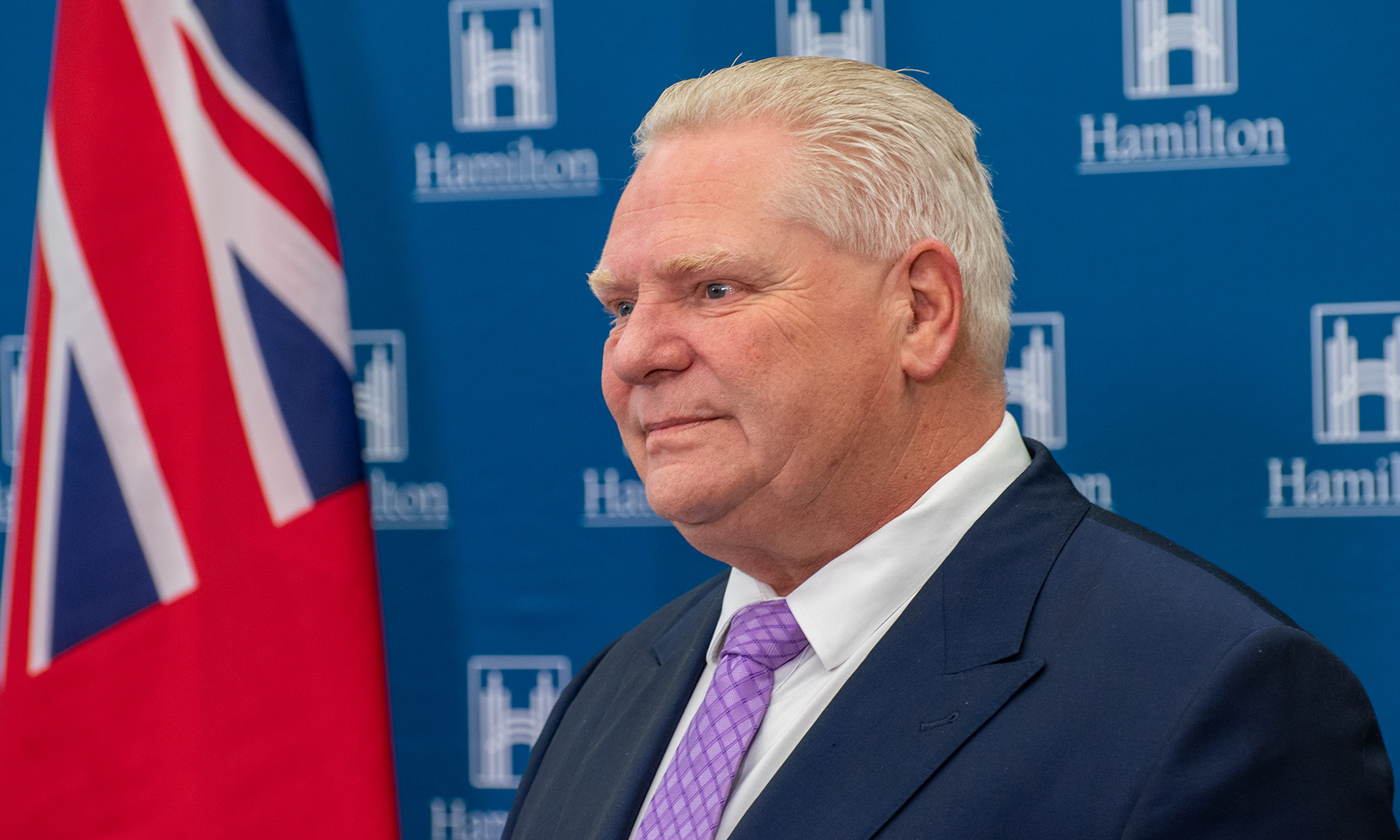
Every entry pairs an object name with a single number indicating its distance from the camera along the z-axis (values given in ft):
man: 11.35
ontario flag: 12.57
